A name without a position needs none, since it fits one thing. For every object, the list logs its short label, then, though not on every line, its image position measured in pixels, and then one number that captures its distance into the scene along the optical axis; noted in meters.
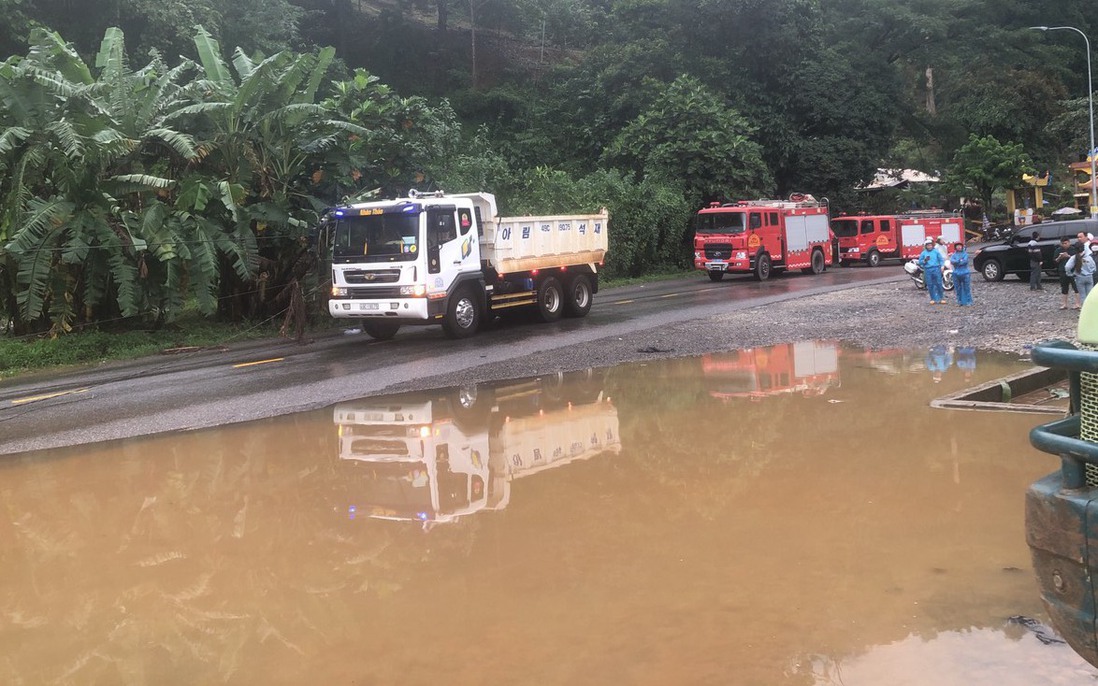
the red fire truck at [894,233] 36.97
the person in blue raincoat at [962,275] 18.59
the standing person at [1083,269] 16.56
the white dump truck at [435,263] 16.38
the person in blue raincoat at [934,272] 19.09
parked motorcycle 23.53
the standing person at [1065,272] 17.38
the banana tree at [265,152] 17.95
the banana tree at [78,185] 15.91
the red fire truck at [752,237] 29.89
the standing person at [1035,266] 21.94
